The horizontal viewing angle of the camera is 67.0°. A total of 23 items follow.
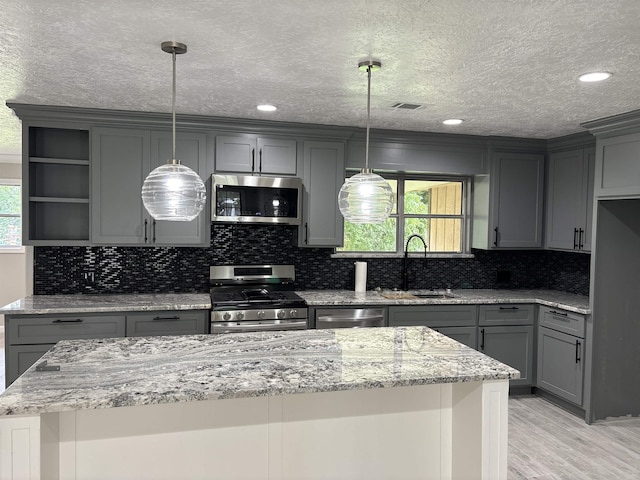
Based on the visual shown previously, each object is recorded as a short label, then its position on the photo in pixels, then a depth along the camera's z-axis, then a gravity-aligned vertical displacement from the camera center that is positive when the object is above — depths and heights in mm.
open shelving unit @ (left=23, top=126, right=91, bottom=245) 4000 +322
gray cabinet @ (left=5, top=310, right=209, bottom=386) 3414 -764
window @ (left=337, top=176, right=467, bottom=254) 4816 +89
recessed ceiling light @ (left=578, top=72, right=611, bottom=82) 2648 +876
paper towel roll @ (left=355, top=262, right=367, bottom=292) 4516 -432
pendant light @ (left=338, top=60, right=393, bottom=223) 2336 +149
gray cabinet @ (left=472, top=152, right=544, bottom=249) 4672 +296
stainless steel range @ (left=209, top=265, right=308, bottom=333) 3742 -600
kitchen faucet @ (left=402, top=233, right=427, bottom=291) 4770 -377
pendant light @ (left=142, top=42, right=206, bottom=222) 2111 +146
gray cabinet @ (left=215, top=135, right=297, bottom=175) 4023 +609
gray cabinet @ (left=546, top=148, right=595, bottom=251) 4258 +310
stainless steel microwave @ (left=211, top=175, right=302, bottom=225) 3947 +234
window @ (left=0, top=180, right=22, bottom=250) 6590 +114
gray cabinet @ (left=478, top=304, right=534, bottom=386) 4324 -935
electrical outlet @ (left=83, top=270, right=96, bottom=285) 4098 -451
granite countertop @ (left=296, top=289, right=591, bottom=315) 3992 -600
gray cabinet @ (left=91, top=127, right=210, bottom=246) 3805 +365
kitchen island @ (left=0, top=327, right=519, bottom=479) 1744 -781
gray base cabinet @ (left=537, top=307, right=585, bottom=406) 3943 -1033
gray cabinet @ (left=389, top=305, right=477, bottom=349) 4121 -766
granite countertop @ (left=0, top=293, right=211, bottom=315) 3443 -599
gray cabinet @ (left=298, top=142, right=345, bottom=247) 4215 +299
